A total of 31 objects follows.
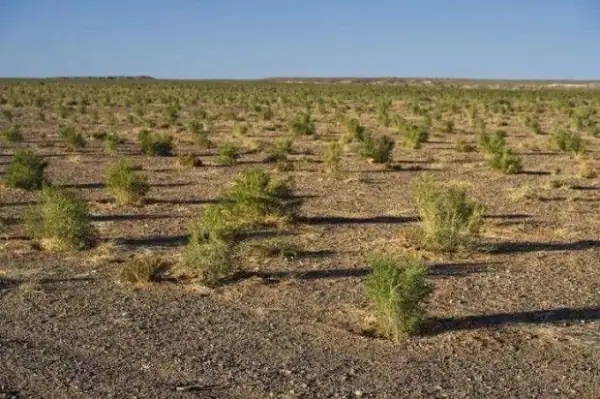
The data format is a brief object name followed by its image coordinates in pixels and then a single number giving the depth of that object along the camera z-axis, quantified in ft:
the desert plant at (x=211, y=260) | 39.09
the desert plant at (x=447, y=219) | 45.12
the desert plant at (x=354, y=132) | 113.80
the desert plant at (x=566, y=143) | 98.27
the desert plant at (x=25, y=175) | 67.21
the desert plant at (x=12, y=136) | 107.14
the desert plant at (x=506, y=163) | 80.28
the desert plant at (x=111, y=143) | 99.09
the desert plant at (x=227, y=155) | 88.28
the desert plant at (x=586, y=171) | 78.02
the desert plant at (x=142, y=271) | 38.86
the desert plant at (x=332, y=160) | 78.89
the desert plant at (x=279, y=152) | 90.63
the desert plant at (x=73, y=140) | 101.31
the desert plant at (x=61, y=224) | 45.47
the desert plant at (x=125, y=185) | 60.85
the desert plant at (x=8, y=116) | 150.71
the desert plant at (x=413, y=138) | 105.60
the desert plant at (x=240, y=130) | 124.57
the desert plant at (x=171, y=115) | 152.25
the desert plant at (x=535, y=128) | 130.73
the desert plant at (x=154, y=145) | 96.63
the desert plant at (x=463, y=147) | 100.83
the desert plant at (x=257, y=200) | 53.83
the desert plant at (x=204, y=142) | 104.68
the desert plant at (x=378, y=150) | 87.81
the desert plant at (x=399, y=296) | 30.86
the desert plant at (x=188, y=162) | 85.20
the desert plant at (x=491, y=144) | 91.89
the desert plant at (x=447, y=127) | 131.64
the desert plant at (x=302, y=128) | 121.72
